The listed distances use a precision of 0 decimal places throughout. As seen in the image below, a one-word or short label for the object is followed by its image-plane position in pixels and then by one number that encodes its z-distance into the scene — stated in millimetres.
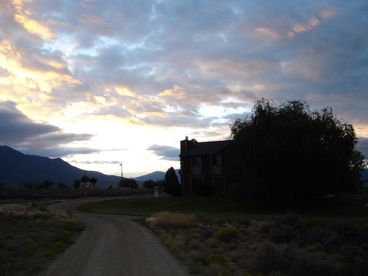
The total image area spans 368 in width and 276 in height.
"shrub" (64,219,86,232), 32744
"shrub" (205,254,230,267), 17261
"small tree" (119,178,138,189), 139600
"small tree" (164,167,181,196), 74188
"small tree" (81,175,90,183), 146200
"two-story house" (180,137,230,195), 68500
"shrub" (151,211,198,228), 33781
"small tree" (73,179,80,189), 140725
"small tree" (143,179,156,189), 129337
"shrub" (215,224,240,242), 26456
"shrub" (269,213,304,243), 25484
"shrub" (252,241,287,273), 16312
